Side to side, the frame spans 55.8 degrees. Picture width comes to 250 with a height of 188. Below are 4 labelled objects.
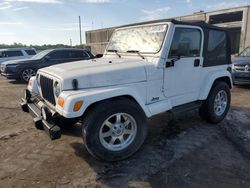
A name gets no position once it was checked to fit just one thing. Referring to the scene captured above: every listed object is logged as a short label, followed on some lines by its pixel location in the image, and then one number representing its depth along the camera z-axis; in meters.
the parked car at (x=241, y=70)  8.42
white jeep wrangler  3.17
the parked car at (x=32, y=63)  11.20
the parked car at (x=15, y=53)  14.60
